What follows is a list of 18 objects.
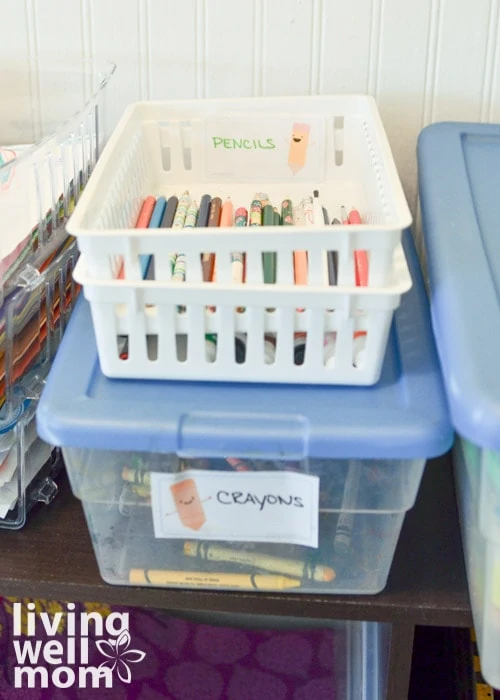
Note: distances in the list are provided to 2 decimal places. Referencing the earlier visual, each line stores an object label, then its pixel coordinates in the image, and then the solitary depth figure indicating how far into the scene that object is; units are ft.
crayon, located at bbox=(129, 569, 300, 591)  2.09
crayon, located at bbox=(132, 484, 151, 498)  2.01
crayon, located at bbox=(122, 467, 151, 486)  1.99
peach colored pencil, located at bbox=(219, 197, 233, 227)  2.35
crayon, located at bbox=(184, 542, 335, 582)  2.07
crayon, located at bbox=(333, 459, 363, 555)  1.98
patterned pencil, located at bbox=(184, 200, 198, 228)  2.33
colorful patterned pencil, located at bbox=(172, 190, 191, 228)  2.34
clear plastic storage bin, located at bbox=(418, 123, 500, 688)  1.65
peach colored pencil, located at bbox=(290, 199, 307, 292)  2.04
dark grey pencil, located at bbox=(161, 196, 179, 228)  2.35
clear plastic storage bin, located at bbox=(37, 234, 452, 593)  1.80
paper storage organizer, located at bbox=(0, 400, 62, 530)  2.24
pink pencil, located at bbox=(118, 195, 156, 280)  2.34
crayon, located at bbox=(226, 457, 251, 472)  1.98
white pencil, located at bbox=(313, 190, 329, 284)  2.30
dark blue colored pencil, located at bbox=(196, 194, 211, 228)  2.33
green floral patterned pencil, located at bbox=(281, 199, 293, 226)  2.36
